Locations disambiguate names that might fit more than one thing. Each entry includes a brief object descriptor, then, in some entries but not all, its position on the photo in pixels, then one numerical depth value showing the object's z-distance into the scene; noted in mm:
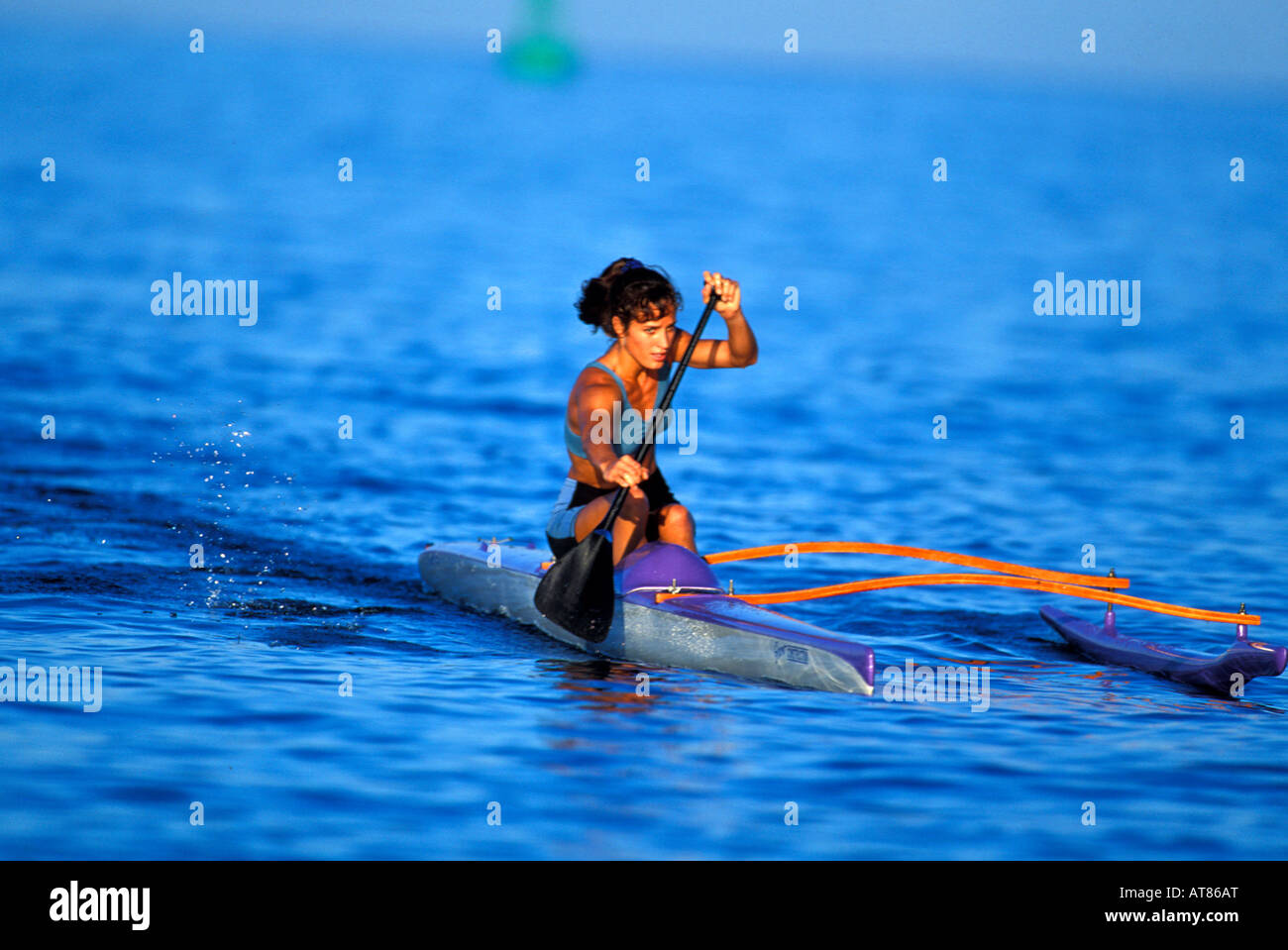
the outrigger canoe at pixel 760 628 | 17578
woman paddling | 18453
